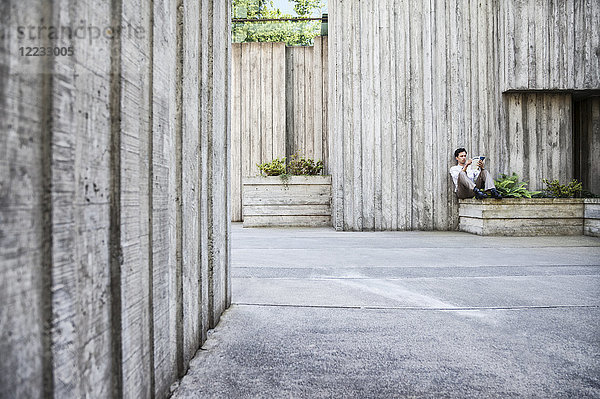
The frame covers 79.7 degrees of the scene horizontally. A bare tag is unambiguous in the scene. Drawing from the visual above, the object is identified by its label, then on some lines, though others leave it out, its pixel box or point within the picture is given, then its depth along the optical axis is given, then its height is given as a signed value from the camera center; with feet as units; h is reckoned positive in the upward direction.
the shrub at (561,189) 17.15 +0.46
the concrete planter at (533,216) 15.88 -0.78
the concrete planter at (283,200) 19.52 +0.07
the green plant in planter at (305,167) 20.97 +1.98
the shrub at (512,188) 16.70 +0.52
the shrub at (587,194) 18.09 +0.23
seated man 16.42 +0.90
